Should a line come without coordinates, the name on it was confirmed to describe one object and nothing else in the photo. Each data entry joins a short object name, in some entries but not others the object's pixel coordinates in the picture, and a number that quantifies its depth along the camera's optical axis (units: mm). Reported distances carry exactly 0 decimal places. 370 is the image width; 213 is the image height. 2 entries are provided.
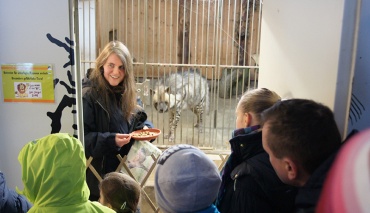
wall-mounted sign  1477
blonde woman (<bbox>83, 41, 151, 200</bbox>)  1856
